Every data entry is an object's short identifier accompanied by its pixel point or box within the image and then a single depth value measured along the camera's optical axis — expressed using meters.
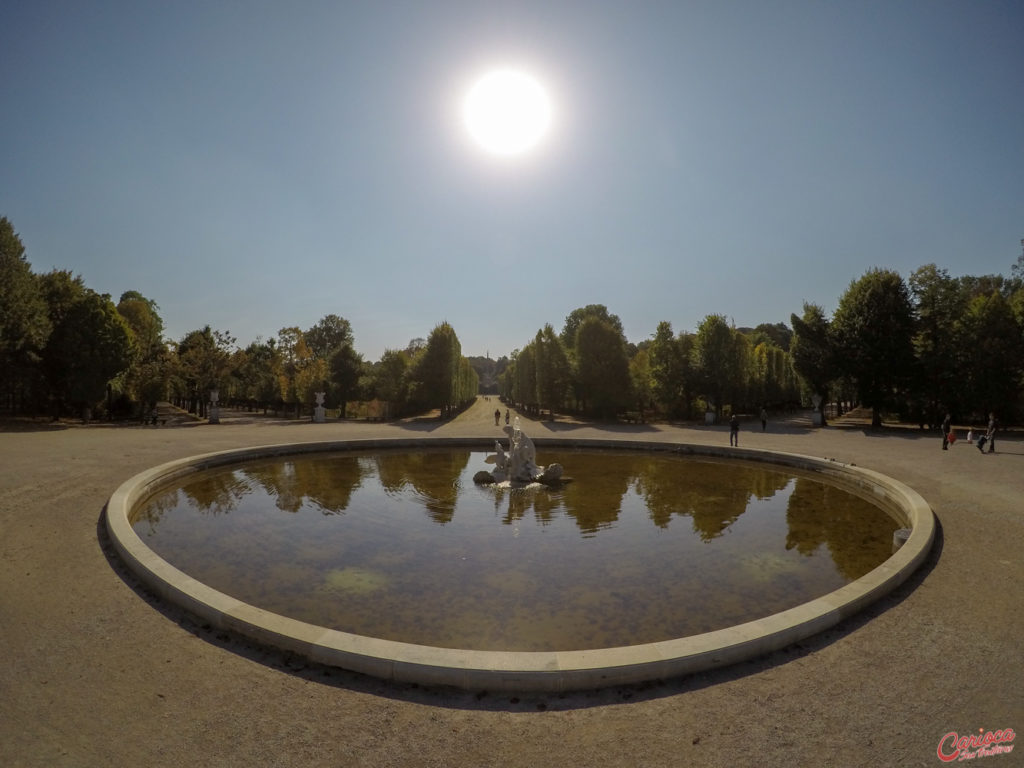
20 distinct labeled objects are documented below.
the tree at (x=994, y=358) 30.11
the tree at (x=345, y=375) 48.78
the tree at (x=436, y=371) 43.94
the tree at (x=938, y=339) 31.80
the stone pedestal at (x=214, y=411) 37.78
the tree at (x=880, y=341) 33.88
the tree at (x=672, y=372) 41.97
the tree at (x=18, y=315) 30.31
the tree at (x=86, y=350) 33.62
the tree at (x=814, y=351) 36.75
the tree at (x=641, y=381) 43.19
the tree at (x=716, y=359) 40.41
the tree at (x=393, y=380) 44.66
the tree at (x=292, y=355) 54.44
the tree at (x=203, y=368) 43.78
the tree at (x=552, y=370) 46.91
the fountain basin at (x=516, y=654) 5.20
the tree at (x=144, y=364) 39.69
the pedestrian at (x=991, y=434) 20.97
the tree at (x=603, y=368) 41.38
